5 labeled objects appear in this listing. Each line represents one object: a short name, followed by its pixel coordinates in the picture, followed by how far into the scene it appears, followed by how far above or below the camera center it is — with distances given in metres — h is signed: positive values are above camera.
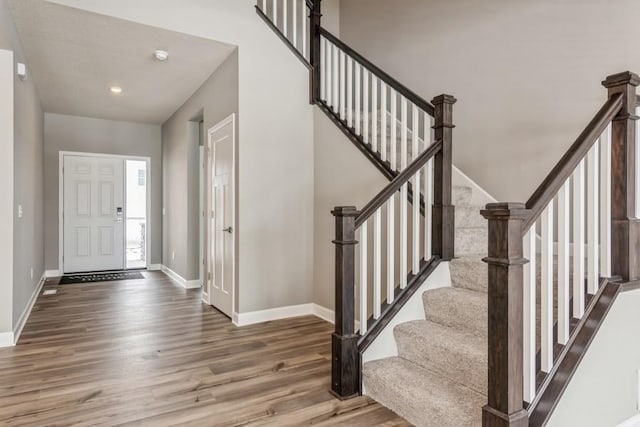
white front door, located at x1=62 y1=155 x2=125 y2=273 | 6.58 -0.06
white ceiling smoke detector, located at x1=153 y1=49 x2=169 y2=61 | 3.87 +1.55
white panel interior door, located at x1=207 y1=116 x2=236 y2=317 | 3.91 -0.07
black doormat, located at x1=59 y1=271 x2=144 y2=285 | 5.95 -1.05
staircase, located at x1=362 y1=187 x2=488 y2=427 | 1.90 -0.82
